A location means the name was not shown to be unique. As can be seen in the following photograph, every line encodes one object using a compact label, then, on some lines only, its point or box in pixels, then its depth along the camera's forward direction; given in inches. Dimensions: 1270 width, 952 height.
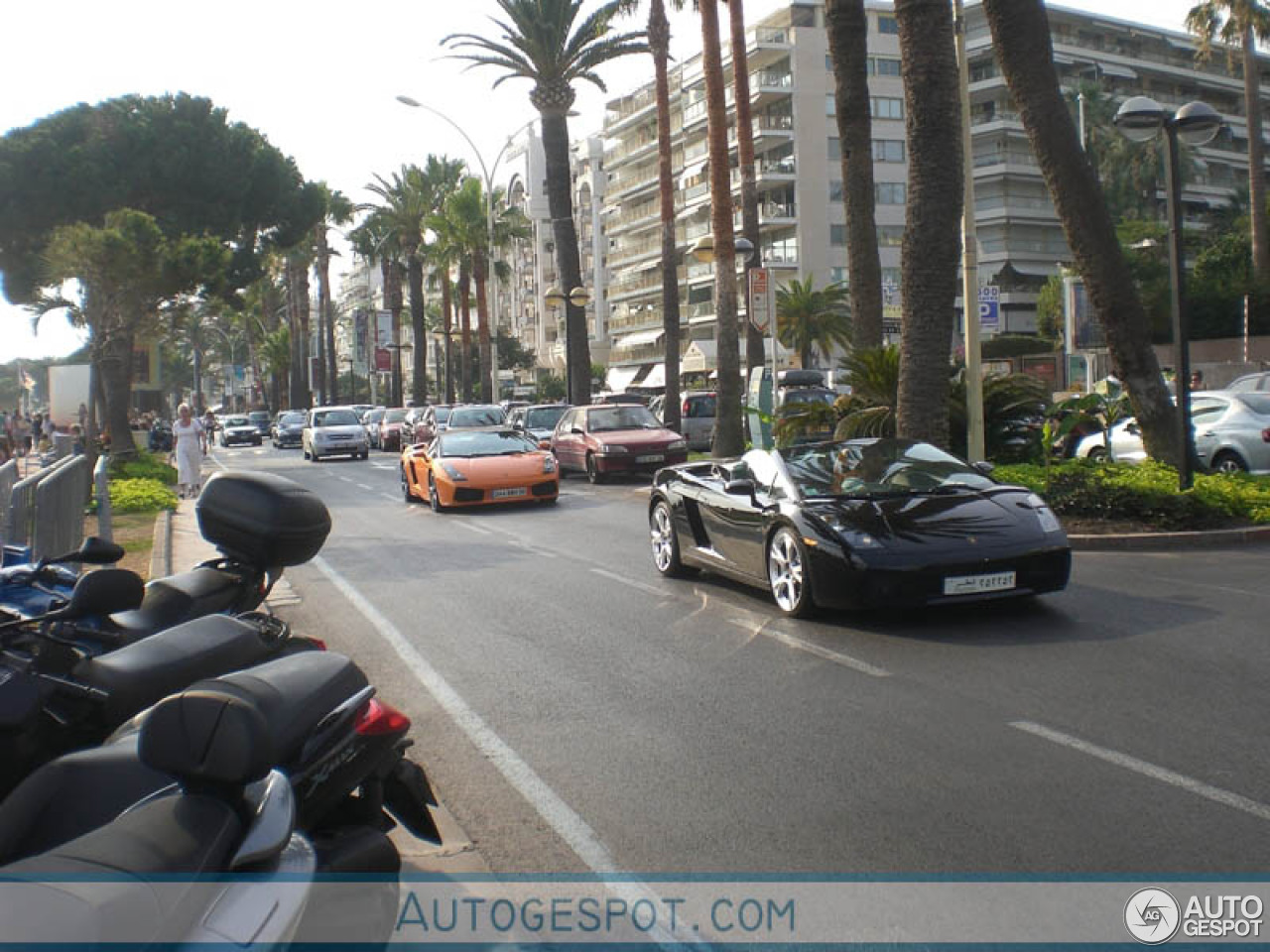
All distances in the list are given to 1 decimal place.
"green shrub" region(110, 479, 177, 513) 815.1
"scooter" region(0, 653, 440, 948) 93.2
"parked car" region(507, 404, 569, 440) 1305.4
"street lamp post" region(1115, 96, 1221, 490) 542.8
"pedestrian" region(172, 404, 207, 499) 973.2
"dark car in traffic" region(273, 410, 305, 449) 2206.0
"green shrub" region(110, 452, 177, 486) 1111.6
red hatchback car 959.6
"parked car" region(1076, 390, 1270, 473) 694.5
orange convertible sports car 786.8
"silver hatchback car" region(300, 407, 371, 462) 1594.5
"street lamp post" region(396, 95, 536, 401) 1675.7
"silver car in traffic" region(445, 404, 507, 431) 1242.0
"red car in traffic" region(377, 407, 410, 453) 1861.5
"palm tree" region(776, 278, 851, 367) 2610.7
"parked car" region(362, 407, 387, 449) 2048.2
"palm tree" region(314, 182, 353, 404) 2805.1
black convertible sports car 335.6
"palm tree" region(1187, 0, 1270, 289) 1873.8
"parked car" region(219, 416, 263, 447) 2466.8
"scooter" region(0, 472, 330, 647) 205.0
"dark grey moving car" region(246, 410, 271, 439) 2689.0
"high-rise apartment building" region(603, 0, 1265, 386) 2930.6
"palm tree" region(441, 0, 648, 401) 1413.6
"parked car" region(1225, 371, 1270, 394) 972.6
